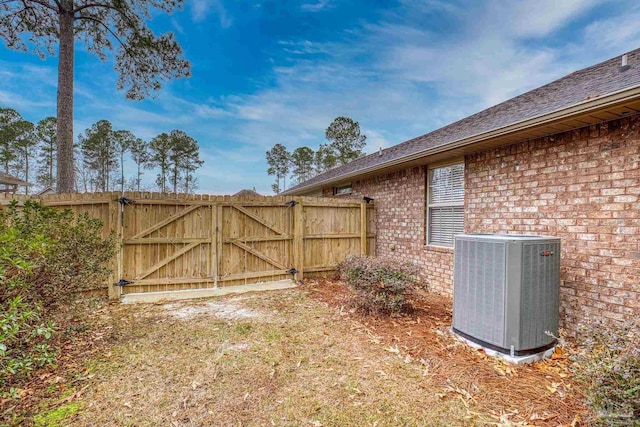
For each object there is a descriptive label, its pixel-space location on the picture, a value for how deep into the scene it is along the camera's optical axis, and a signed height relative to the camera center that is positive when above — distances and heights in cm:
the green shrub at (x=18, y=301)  212 -77
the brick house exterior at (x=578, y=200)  312 +17
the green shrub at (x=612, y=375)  178 -106
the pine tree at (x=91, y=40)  788 +505
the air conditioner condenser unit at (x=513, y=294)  307 -86
